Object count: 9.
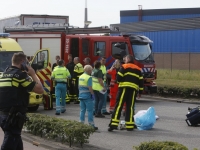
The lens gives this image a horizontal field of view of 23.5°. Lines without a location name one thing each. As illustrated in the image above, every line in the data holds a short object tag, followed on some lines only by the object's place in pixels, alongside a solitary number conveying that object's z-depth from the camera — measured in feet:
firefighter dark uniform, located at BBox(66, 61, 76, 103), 62.39
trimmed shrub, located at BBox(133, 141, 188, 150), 24.35
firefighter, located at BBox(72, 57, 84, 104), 59.47
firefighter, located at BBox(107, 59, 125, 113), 47.67
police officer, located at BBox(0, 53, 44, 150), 23.21
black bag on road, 42.09
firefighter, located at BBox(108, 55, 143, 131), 39.73
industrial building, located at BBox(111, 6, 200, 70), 162.71
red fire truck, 65.10
